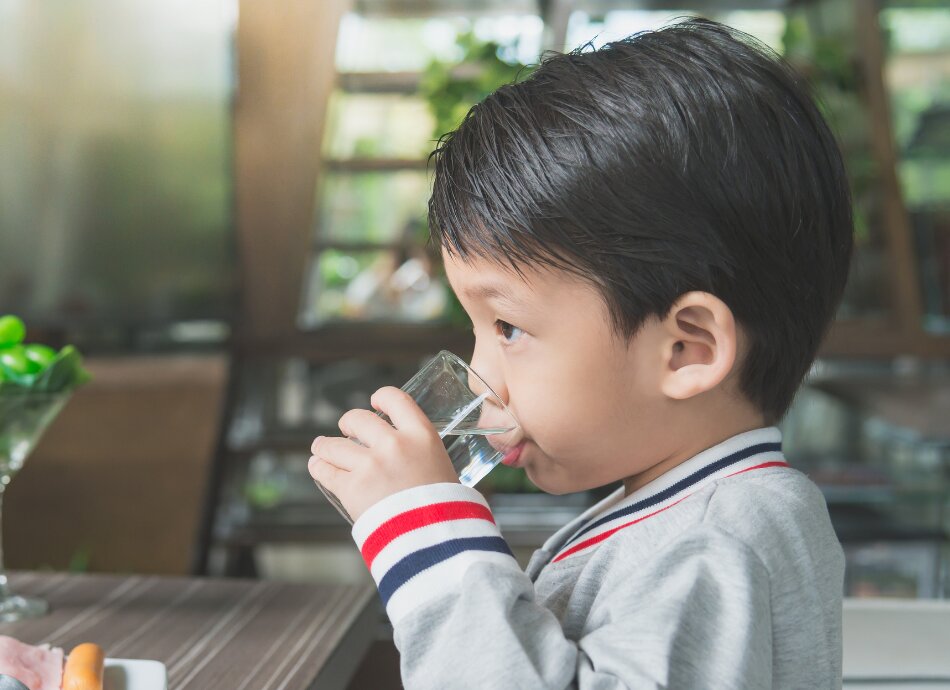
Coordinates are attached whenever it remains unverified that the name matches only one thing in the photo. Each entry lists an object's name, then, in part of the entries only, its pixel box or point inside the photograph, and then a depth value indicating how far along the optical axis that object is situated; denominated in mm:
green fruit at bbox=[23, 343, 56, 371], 1021
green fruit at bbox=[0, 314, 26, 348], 1030
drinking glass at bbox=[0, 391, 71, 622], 996
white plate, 755
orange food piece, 729
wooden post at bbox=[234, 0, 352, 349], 2799
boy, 609
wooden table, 855
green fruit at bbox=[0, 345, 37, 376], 1007
